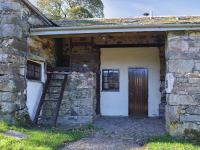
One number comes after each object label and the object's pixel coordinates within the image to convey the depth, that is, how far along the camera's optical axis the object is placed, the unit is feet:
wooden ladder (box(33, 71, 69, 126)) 16.68
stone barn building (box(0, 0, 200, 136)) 13.93
